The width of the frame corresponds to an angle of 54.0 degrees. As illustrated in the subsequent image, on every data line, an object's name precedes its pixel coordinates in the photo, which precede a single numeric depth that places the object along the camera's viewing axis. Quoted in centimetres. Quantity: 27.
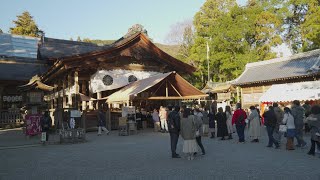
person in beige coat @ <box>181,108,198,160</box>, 905
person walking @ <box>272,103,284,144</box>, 1167
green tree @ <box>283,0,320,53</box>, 3156
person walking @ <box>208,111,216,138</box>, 1491
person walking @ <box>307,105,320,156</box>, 904
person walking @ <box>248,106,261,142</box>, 1280
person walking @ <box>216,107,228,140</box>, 1395
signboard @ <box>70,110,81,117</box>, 1703
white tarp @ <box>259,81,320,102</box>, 1786
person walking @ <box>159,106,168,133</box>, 1790
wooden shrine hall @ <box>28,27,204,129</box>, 2045
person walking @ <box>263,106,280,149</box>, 1122
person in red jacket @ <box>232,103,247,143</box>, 1287
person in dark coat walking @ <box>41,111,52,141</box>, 1405
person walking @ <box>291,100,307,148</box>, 1077
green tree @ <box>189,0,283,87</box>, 3522
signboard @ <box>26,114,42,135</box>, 1642
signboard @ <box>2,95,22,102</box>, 2760
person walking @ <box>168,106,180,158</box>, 945
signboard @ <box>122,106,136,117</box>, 1753
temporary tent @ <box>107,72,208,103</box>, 1841
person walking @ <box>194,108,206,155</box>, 966
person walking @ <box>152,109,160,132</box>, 1891
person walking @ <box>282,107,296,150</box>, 1045
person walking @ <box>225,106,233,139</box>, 1452
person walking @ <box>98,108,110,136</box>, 1766
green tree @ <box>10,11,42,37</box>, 5000
